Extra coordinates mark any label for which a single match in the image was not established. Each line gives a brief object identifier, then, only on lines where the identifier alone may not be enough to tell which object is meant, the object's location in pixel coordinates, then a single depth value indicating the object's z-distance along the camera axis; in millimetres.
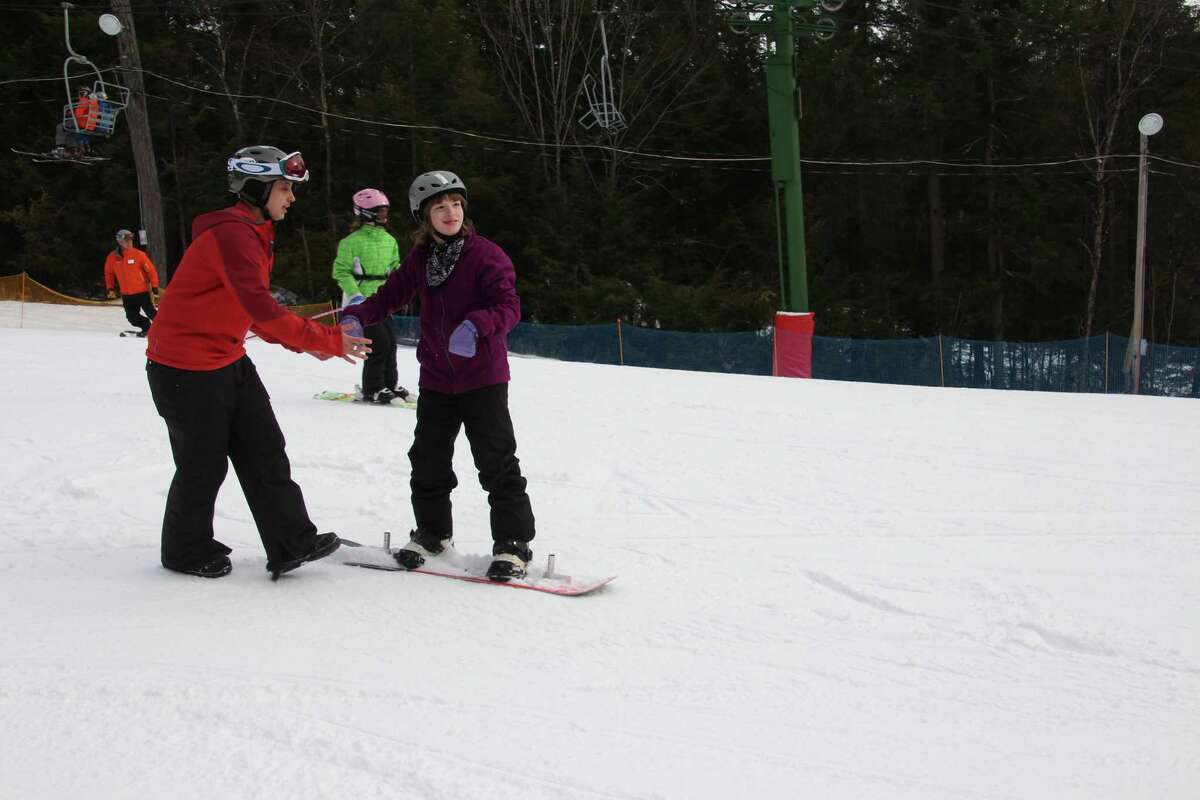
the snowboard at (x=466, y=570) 3963
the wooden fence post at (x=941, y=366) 19334
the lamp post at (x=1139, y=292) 19516
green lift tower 18391
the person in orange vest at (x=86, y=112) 20547
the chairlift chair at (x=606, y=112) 21812
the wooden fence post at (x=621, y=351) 19531
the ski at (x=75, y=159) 21734
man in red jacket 3859
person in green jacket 8250
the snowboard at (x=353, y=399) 8641
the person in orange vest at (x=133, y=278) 14781
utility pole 24594
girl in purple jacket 4008
